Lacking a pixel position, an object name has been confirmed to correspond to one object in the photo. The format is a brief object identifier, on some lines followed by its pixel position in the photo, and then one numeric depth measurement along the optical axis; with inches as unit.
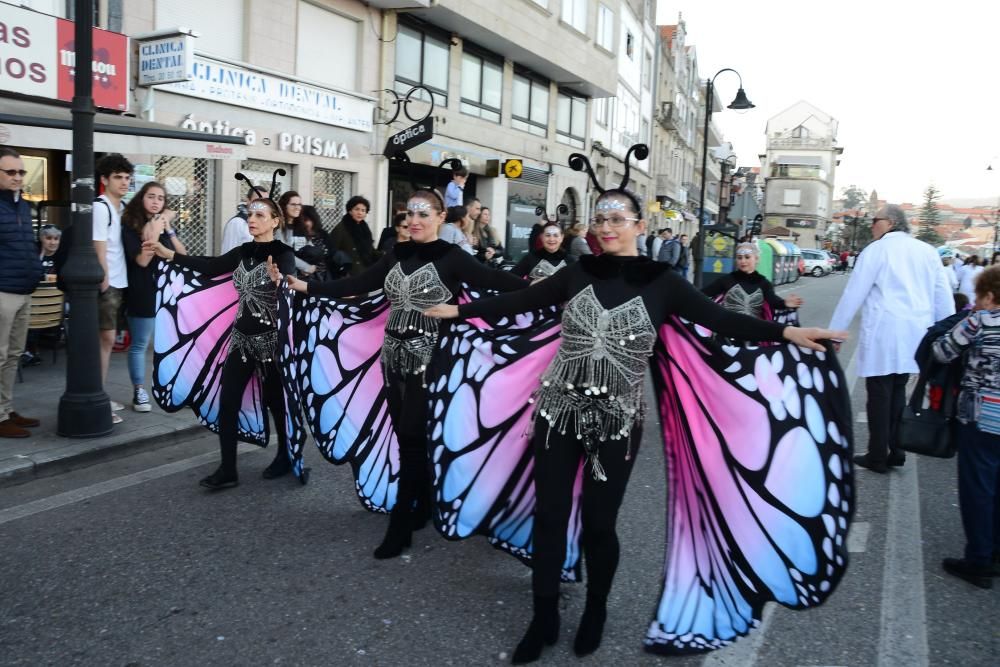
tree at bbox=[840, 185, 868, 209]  7035.9
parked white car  2073.5
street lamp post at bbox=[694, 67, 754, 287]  838.5
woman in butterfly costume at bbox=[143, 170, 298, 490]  204.2
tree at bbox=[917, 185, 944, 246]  5251.0
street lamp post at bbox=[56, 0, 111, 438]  240.5
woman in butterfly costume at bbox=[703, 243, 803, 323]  272.4
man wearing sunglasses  234.8
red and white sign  397.4
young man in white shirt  265.6
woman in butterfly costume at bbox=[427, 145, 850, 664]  127.8
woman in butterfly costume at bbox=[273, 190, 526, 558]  171.2
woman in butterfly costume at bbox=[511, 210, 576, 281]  311.7
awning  324.2
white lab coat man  245.3
